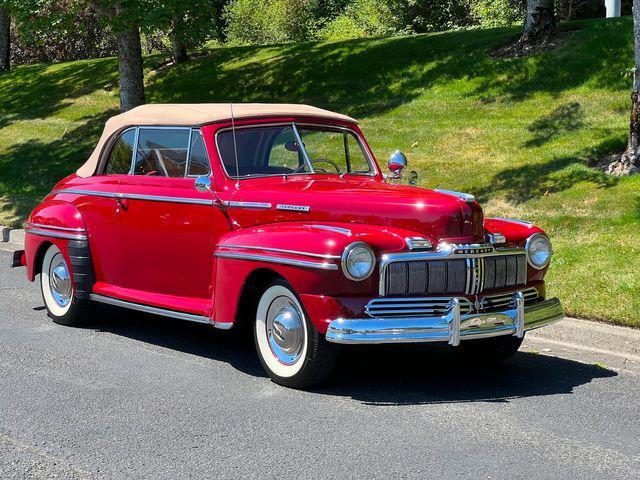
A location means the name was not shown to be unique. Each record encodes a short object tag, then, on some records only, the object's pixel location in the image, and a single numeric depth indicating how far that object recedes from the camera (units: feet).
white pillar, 68.44
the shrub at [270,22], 144.15
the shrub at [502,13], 102.82
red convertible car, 19.84
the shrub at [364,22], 122.21
